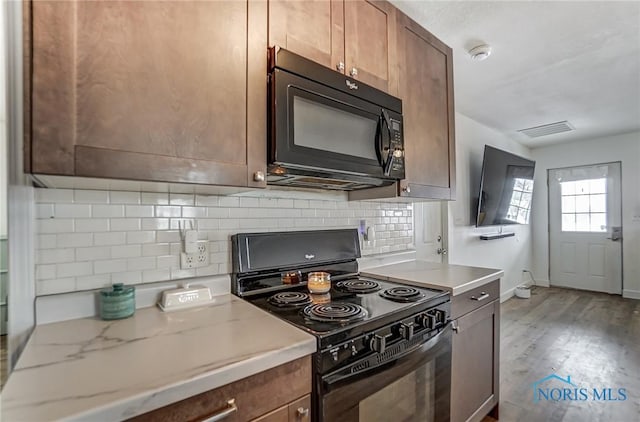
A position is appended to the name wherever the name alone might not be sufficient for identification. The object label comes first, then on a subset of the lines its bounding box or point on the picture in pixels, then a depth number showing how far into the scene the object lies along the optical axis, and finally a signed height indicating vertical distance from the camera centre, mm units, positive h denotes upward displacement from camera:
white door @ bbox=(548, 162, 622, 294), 4568 -303
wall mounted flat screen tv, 3639 +271
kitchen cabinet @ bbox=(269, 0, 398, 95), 1229 +796
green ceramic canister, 1056 -321
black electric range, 967 -402
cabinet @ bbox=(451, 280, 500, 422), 1545 -805
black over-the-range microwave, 1148 +357
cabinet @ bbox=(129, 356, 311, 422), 699 -484
